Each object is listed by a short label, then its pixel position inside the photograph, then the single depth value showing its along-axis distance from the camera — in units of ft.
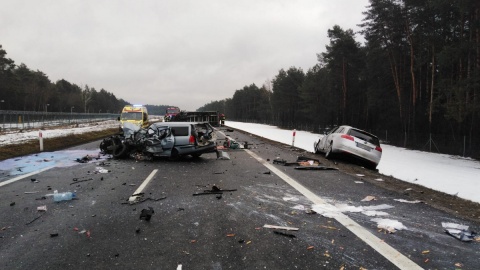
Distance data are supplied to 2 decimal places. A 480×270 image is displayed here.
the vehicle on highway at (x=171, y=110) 170.15
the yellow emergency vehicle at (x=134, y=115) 88.28
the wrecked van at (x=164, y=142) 43.21
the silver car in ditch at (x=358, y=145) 41.68
